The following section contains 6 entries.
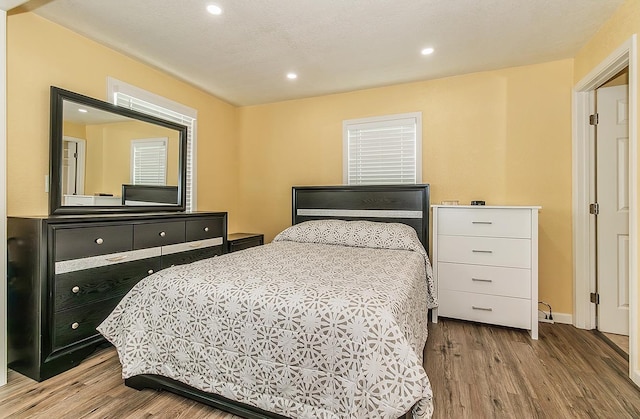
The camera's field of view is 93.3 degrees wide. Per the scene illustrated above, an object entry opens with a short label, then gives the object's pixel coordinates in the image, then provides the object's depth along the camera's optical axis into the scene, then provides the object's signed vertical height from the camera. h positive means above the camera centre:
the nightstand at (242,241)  3.45 -0.37
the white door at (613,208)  2.51 +0.04
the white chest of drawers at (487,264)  2.56 -0.47
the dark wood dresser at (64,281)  1.84 -0.48
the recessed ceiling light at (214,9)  2.03 +1.37
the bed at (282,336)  1.21 -0.59
